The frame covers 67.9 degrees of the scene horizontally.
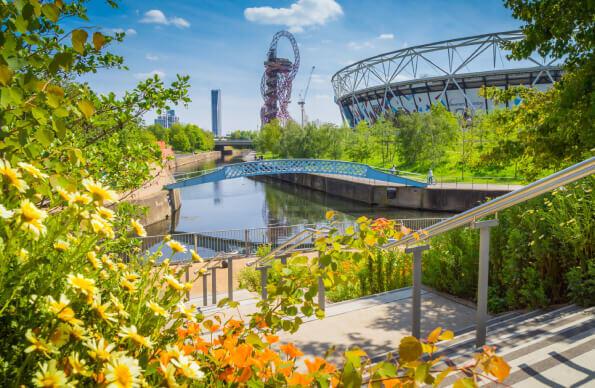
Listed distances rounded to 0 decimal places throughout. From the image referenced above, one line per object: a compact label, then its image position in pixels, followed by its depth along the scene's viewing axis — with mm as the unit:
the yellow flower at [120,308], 1102
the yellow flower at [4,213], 967
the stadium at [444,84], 53250
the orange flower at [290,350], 1314
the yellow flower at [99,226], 1180
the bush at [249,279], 9698
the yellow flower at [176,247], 1417
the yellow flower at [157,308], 1121
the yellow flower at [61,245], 1131
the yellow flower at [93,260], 1251
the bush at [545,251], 3389
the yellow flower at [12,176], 1016
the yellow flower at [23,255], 1021
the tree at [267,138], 65375
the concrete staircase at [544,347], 2125
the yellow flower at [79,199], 1155
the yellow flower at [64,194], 1203
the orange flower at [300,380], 1105
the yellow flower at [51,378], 786
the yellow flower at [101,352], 885
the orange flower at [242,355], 1163
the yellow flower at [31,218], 953
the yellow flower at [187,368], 931
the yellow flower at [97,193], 1150
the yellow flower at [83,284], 961
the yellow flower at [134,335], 948
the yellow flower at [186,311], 1275
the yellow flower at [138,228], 1499
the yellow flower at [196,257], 1512
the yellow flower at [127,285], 1269
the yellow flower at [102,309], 996
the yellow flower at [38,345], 855
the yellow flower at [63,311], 888
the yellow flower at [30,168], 1115
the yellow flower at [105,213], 1271
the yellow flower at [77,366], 865
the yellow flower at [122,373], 814
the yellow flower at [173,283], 1239
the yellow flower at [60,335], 894
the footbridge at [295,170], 30931
